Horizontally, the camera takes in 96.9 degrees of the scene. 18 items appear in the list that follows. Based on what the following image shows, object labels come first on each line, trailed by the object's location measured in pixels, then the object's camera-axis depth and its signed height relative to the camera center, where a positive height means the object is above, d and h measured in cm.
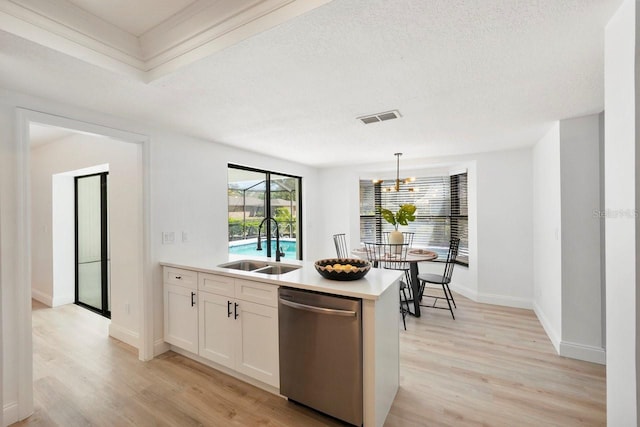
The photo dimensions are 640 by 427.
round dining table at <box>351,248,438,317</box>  373 -82
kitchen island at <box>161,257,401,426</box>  176 -83
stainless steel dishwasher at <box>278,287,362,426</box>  177 -93
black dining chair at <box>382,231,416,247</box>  539 -50
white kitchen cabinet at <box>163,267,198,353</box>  264 -91
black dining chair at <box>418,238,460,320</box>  378 -91
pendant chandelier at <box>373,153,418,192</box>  437 +51
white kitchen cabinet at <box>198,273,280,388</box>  216 -92
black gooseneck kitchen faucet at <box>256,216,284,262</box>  286 -40
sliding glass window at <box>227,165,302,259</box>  395 +8
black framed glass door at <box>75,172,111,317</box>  389 -40
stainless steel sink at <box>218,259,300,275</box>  277 -55
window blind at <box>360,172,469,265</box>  494 +3
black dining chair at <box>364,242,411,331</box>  356 -60
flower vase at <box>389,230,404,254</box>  400 -37
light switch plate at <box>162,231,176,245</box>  292 -23
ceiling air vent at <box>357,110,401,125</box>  257 +90
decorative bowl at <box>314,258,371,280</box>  204 -43
